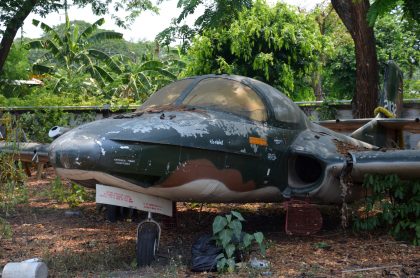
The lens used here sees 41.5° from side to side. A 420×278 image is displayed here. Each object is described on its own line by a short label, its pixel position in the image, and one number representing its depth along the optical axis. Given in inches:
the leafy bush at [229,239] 229.3
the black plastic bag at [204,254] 234.5
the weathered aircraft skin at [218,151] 236.8
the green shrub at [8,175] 322.0
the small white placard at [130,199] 243.1
